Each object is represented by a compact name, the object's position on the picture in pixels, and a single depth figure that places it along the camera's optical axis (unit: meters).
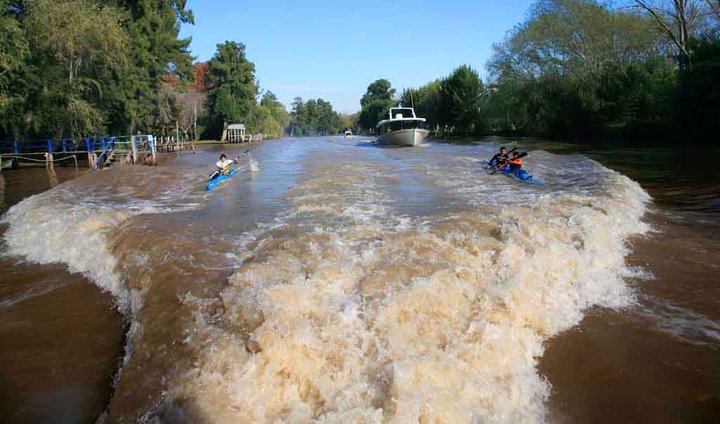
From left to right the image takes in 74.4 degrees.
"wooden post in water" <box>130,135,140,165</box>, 26.02
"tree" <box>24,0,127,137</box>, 22.87
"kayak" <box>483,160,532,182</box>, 15.26
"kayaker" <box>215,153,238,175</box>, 17.16
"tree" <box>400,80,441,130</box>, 72.12
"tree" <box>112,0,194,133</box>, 32.50
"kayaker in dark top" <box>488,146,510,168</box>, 17.09
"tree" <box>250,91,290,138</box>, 80.18
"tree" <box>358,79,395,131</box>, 107.93
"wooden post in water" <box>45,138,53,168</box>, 24.09
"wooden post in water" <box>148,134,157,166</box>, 27.88
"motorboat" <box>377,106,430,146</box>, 35.81
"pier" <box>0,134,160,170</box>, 24.10
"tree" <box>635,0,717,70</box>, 30.92
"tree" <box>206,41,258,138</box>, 68.62
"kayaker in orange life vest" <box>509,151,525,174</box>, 16.11
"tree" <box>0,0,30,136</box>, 19.44
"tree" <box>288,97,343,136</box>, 161.16
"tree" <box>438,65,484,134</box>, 61.56
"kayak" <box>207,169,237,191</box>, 15.56
